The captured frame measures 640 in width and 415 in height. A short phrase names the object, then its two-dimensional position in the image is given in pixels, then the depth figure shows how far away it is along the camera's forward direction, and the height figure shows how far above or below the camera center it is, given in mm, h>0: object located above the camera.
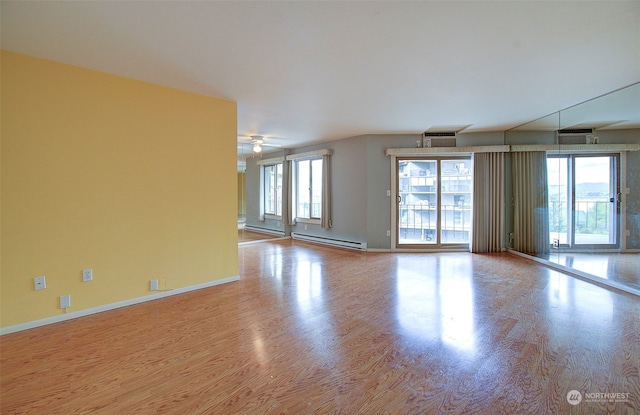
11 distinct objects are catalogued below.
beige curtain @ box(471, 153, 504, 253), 5594 -30
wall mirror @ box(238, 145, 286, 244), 6454 +166
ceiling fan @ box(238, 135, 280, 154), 6129 +1338
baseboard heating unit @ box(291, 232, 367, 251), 5980 -879
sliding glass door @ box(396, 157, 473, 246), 5867 -6
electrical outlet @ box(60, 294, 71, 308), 2709 -909
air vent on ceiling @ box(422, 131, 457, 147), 5715 +1238
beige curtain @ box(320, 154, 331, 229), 6559 +277
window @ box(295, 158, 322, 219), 7047 +353
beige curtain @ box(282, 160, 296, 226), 7438 +190
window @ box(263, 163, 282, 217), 7574 +354
